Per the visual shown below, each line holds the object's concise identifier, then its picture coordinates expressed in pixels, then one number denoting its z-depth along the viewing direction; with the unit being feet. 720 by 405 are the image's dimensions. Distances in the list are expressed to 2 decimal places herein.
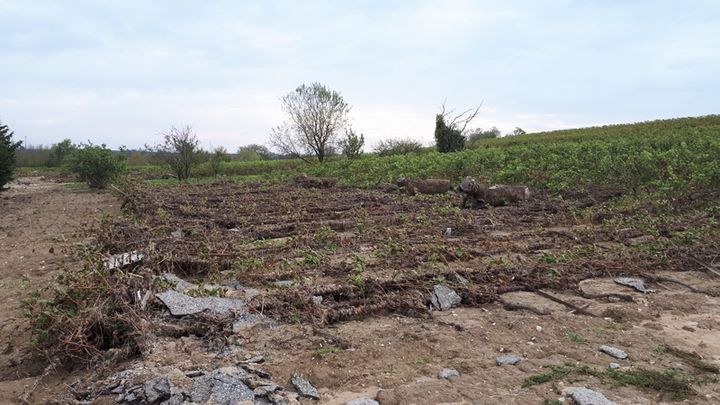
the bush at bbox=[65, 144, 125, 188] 64.54
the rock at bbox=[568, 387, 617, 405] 10.25
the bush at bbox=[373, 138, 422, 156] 102.06
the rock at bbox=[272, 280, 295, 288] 17.57
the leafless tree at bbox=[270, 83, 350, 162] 104.22
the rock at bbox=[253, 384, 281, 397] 10.57
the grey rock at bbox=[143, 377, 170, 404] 10.29
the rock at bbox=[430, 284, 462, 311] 16.24
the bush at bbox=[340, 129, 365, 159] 98.73
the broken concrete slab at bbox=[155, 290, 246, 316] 14.58
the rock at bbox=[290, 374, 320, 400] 11.01
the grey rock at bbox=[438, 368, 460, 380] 11.76
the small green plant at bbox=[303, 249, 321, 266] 20.87
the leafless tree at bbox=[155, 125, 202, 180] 75.82
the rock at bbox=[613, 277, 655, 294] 17.93
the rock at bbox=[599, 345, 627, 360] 12.67
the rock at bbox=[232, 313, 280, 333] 13.98
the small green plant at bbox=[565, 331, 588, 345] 13.61
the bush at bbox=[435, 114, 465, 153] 92.43
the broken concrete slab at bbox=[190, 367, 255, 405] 10.20
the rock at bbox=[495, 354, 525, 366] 12.42
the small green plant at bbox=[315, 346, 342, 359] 12.70
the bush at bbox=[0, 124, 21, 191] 55.16
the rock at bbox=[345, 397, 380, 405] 10.56
